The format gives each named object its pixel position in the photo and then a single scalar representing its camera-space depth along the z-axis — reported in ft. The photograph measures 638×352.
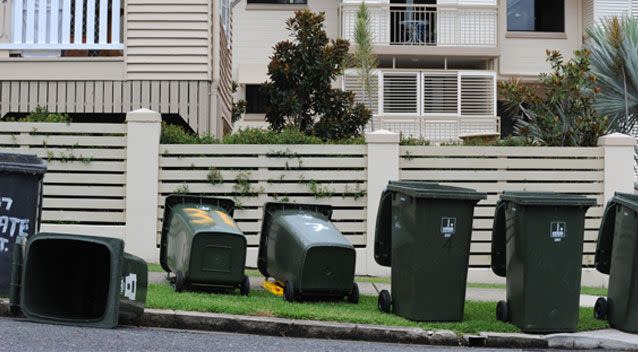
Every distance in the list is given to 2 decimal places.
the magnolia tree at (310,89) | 50.21
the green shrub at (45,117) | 39.45
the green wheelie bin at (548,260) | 26.43
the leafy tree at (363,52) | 57.77
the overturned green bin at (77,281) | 24.18
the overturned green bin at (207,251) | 29.01
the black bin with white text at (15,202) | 26.53
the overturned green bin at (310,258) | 28.78
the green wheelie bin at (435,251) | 26.99
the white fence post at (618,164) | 39.19
